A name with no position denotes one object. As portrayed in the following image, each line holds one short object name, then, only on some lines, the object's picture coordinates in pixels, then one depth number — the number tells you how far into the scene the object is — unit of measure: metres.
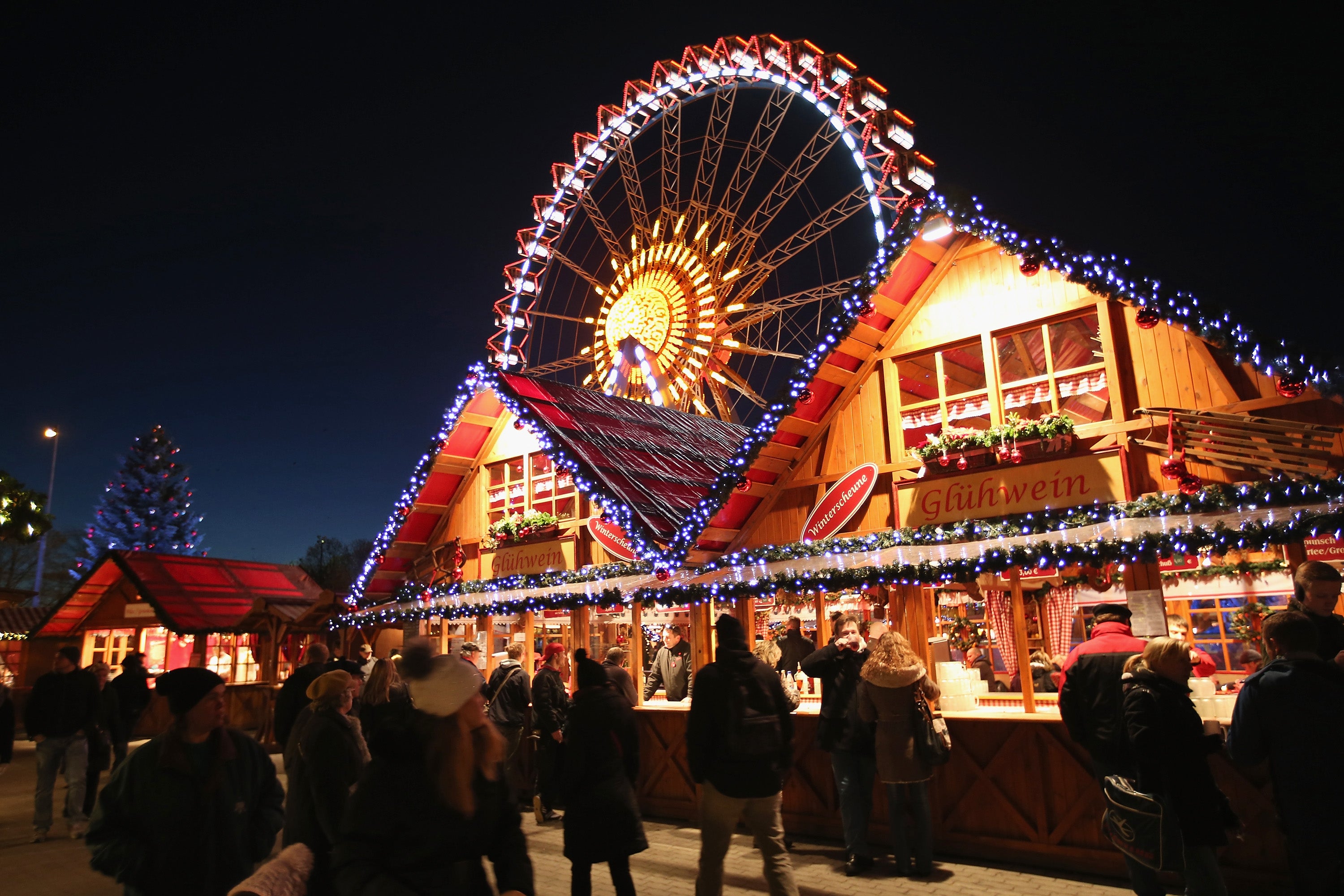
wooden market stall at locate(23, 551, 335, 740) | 16.78
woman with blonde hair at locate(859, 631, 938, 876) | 5.98
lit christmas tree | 38.94
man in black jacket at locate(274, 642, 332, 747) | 6.46
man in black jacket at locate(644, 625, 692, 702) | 9.20
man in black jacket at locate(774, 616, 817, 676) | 8.38
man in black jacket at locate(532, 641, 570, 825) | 6.23
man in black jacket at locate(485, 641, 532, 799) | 8.12
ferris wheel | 13.55
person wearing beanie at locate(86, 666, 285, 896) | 2.98
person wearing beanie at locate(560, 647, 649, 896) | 4.32
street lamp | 22.47
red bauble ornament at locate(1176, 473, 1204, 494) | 6.33
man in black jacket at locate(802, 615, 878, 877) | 6.29
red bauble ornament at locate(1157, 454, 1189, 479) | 6.41
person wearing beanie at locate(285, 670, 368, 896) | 4.14
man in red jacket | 4.86
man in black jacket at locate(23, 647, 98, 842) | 7.95
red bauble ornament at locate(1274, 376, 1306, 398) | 5.96
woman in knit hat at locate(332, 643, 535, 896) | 2.23
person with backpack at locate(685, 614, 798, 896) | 4.41
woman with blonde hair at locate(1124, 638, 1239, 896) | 4.00
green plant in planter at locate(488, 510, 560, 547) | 11.90
